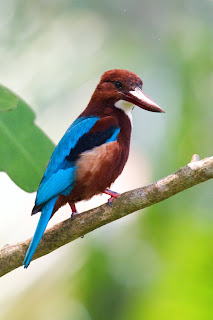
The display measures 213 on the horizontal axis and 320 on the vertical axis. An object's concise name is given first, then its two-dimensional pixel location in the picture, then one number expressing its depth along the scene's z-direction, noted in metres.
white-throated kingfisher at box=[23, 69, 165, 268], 7.00
